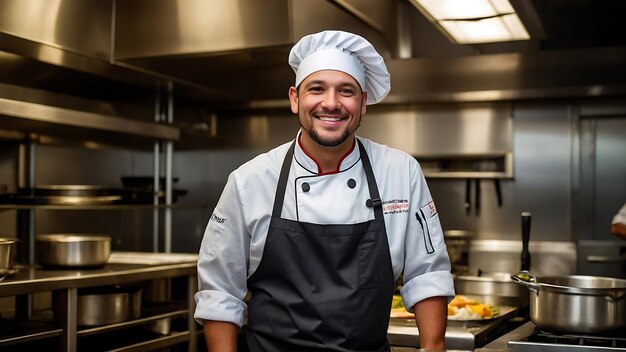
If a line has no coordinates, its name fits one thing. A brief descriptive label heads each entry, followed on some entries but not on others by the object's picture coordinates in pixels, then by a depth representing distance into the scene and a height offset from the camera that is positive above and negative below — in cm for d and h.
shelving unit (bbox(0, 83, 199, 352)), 302 -39
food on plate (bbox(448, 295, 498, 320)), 267 -46
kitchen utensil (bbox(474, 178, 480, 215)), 487 -10
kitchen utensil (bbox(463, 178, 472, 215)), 484 -8
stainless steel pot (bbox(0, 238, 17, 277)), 284 -28
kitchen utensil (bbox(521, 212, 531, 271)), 311 -23
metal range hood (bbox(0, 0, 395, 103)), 338 +68
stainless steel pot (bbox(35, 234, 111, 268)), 334 -31
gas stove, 200 -44
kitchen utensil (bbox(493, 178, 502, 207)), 480 -5
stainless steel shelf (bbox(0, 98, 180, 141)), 315 +27
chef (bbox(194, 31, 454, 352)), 206 -16
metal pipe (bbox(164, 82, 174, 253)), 456 -6
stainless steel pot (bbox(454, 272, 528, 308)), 317 -47
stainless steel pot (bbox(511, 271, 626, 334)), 213 -35
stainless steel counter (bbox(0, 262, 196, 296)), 286 -40
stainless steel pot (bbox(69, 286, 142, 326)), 320 -54
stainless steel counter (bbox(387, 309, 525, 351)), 242 -49
